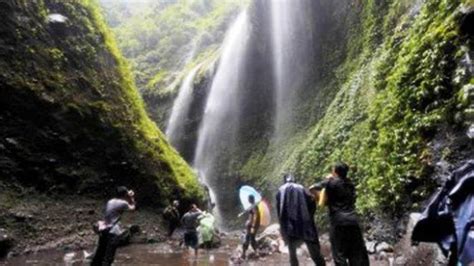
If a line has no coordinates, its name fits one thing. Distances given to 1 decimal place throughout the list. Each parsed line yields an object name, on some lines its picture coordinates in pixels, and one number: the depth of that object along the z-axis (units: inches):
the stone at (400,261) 312.6
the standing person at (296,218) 285.0
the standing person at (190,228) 494.7
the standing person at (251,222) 428.1
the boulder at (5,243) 414.6
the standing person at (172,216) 619.2
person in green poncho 557.6
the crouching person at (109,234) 291.3
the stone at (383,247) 392.5
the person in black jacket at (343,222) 250.5
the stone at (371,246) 406.6
